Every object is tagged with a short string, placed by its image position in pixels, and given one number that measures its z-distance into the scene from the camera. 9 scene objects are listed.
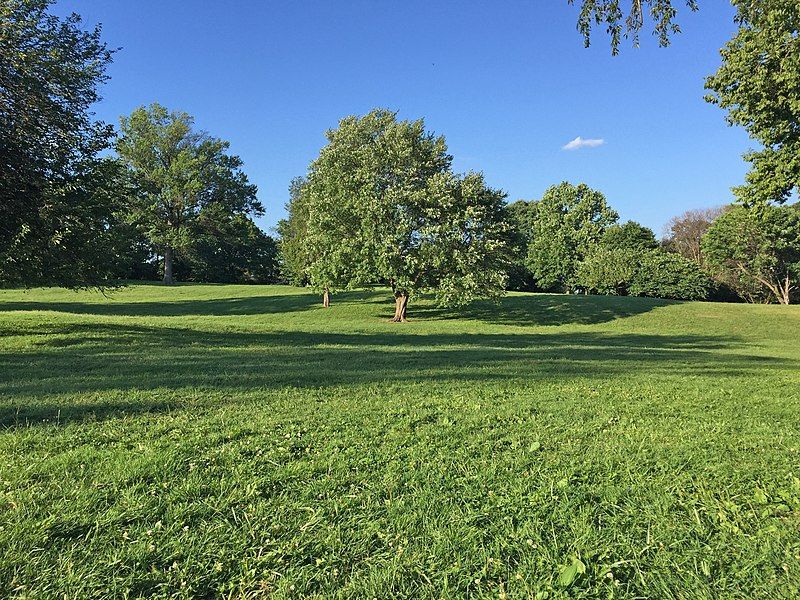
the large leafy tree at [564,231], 55.69
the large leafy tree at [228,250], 46.34
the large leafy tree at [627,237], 53.59
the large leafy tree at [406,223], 23.84
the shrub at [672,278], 47.06
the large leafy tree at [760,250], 44.06
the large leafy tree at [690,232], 65.12
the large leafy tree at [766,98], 12.58
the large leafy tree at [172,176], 44.09
